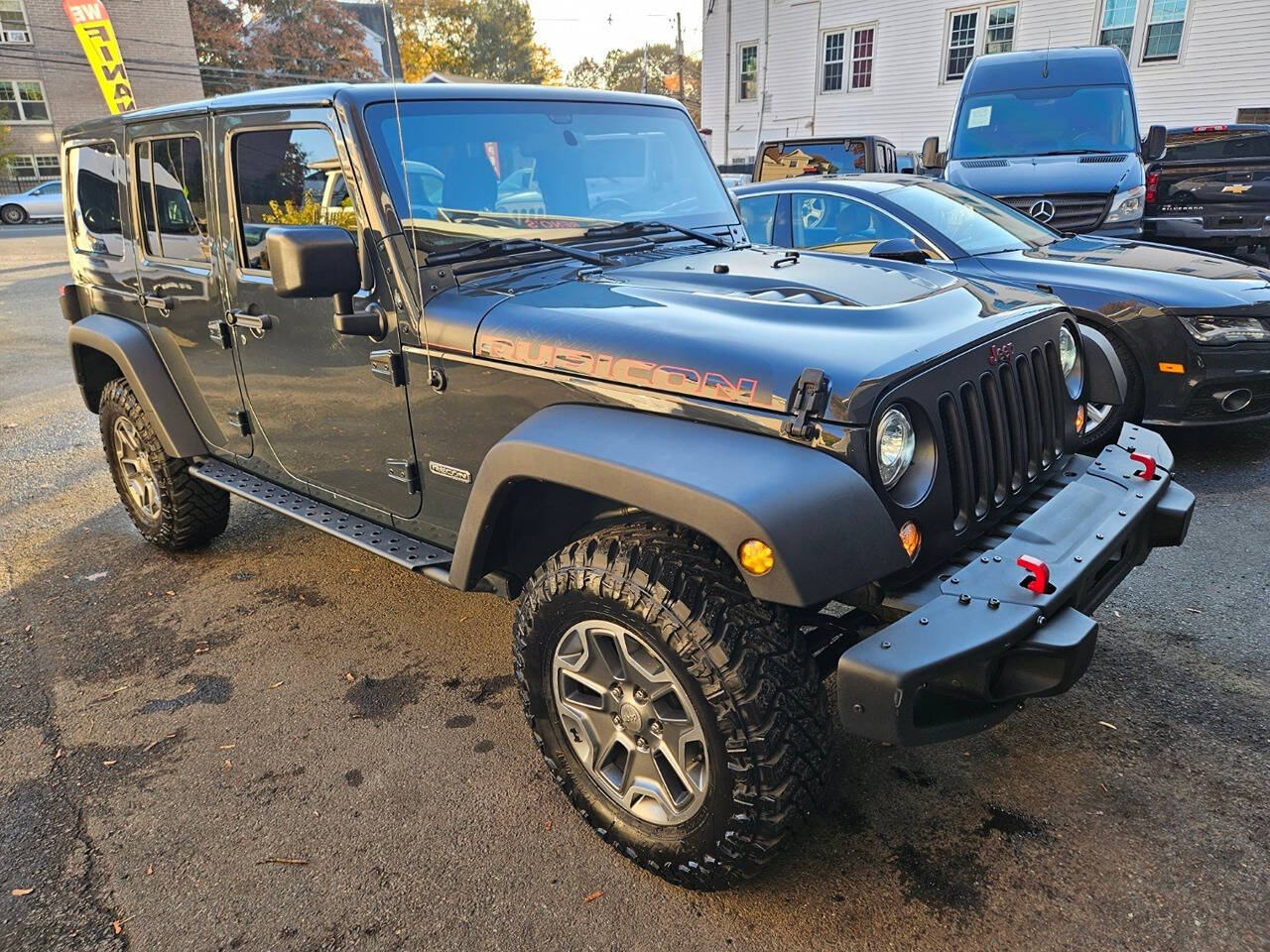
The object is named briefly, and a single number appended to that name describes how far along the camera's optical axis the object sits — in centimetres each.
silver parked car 2889
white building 1656
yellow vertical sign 1186
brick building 3369
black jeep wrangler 205
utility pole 4075
